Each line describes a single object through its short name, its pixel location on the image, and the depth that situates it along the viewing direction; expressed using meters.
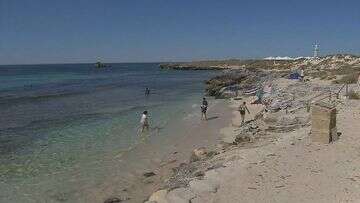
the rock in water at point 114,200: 12.32
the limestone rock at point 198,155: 15.70
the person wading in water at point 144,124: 23.49
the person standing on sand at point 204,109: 27.19
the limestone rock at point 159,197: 10.85
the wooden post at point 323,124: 14.21
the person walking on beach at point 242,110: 24.69
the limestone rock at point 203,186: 10.91
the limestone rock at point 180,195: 10.45
